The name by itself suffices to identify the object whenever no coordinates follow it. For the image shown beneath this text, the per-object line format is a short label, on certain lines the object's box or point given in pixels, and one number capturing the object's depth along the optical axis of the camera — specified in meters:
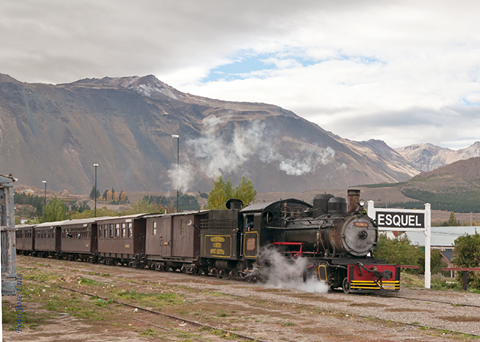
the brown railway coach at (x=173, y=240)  29.70
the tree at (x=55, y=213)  119.38
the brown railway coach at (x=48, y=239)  53.41
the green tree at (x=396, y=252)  55.72
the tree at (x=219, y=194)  59.41
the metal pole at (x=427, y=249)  23.32
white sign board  22.88
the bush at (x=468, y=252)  29.36
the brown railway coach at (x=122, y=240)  36.97
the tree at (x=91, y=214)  111.25
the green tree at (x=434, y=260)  65.62
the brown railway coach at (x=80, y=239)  44.75
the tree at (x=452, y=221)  173.50
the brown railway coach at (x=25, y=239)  61.77
